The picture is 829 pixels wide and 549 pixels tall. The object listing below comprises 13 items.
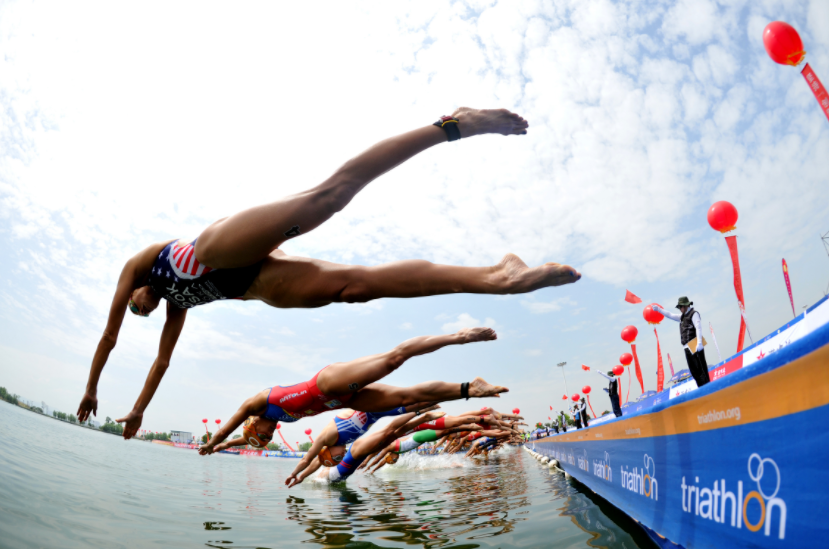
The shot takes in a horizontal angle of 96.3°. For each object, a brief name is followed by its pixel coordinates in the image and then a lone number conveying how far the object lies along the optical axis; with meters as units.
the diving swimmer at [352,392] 5.52
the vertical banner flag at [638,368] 18.73
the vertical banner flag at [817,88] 7.18
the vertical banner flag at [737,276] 9.61
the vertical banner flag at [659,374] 22.56
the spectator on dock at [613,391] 12.09
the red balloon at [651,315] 13.82
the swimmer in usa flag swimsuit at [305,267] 2.33
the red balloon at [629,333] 16.88
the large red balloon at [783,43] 7.21
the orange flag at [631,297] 14.14
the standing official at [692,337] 6.25
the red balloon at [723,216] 9.07
